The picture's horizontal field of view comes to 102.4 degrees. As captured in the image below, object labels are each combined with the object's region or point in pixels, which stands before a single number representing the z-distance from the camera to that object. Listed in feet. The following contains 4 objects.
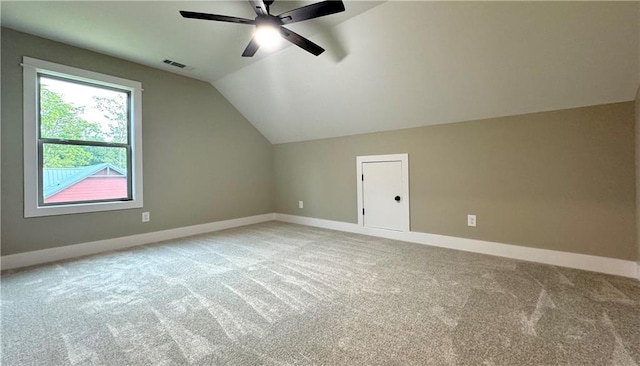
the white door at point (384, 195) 11.56
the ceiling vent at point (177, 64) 11.01
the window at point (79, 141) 8.92
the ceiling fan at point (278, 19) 6.14
